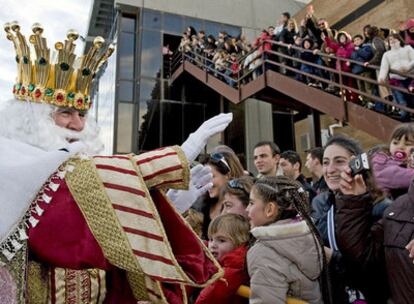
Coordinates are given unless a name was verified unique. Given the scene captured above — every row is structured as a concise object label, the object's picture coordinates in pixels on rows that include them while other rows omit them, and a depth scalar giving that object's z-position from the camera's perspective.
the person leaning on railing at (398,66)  5.65
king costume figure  1.17
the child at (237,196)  3.02
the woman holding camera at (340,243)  2.08
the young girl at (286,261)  2.06
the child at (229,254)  2.34
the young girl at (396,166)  2.14
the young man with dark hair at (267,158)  4.25
